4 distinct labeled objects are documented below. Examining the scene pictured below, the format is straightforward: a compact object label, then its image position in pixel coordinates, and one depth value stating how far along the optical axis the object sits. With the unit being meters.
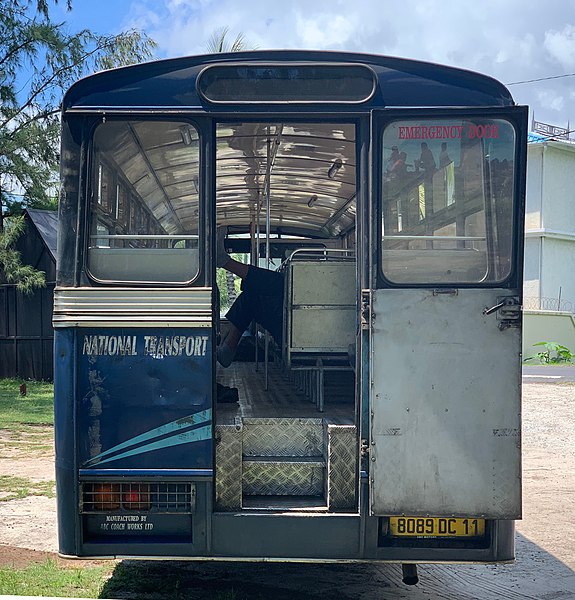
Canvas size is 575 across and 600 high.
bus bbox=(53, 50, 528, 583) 4.74
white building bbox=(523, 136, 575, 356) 36.99
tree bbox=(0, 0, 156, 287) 19.22
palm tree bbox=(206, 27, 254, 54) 19.61
